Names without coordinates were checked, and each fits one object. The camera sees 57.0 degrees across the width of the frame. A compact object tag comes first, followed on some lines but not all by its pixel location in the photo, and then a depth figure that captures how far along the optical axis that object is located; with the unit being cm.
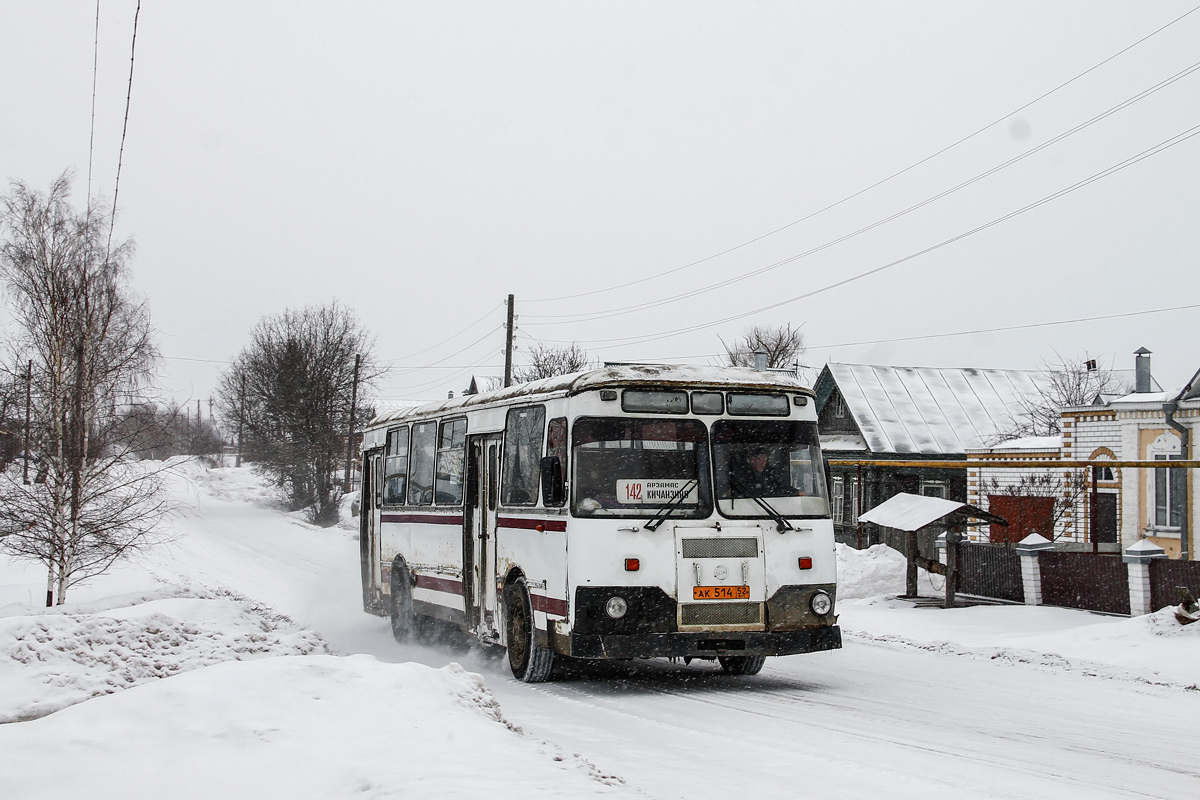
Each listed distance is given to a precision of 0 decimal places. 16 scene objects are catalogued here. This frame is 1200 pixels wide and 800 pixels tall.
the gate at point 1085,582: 1612
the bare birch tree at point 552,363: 6341
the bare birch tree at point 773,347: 8625
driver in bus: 1030
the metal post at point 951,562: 1764
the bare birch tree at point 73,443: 1794
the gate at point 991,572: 1819
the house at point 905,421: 4053
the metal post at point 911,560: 1889
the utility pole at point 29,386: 1845
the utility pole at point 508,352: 3975
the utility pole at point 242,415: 6531
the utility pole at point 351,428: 5458
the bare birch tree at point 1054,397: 4766
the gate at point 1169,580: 1471
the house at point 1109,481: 2888
